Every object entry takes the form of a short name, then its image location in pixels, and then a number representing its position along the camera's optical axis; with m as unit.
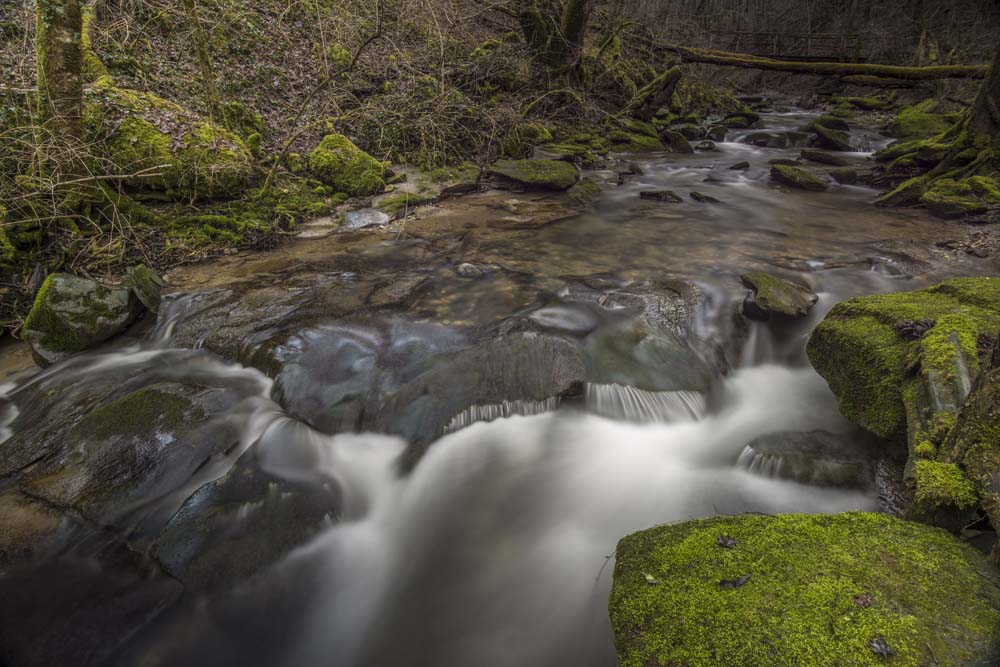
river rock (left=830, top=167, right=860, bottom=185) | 9.84
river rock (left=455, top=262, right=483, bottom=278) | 5.53
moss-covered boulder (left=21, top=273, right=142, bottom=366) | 4.00
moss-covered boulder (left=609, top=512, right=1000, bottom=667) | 1.40
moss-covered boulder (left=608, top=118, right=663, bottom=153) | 13.05
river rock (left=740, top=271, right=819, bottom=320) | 4.52
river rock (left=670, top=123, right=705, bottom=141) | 14.84
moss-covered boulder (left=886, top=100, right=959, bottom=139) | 12.56
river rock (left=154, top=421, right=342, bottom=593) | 2.47
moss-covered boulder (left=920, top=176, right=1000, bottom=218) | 7.06
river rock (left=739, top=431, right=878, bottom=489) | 2.95
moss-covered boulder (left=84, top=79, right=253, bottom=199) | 5.74
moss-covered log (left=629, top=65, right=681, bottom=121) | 14.55
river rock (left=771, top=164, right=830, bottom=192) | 9.53
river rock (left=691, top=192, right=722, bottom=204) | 8.80
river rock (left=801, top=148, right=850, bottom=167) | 11.54
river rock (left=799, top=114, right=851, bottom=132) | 15.12
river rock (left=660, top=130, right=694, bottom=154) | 13.24
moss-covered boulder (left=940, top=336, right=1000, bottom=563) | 1.68
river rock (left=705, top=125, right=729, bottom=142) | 14.98
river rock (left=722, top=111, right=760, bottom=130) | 16.64
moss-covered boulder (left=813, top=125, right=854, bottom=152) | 13.12
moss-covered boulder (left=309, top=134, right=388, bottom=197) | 7.77
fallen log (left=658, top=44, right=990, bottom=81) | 11.68
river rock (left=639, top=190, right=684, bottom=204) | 8.77
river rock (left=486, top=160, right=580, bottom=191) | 8.74
